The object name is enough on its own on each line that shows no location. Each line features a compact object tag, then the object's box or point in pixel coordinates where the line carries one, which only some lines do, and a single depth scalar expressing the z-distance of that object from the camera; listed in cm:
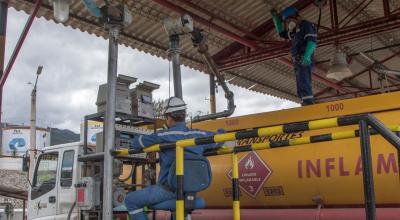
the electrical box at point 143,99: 613
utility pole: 1412
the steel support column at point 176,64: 634
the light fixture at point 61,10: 524
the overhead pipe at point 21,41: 853
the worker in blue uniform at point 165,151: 452
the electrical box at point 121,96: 579
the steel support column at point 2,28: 816
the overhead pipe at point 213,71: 713
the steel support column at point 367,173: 276
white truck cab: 693
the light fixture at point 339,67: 1115
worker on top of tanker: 733
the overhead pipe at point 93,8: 541
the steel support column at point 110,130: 499
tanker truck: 498
